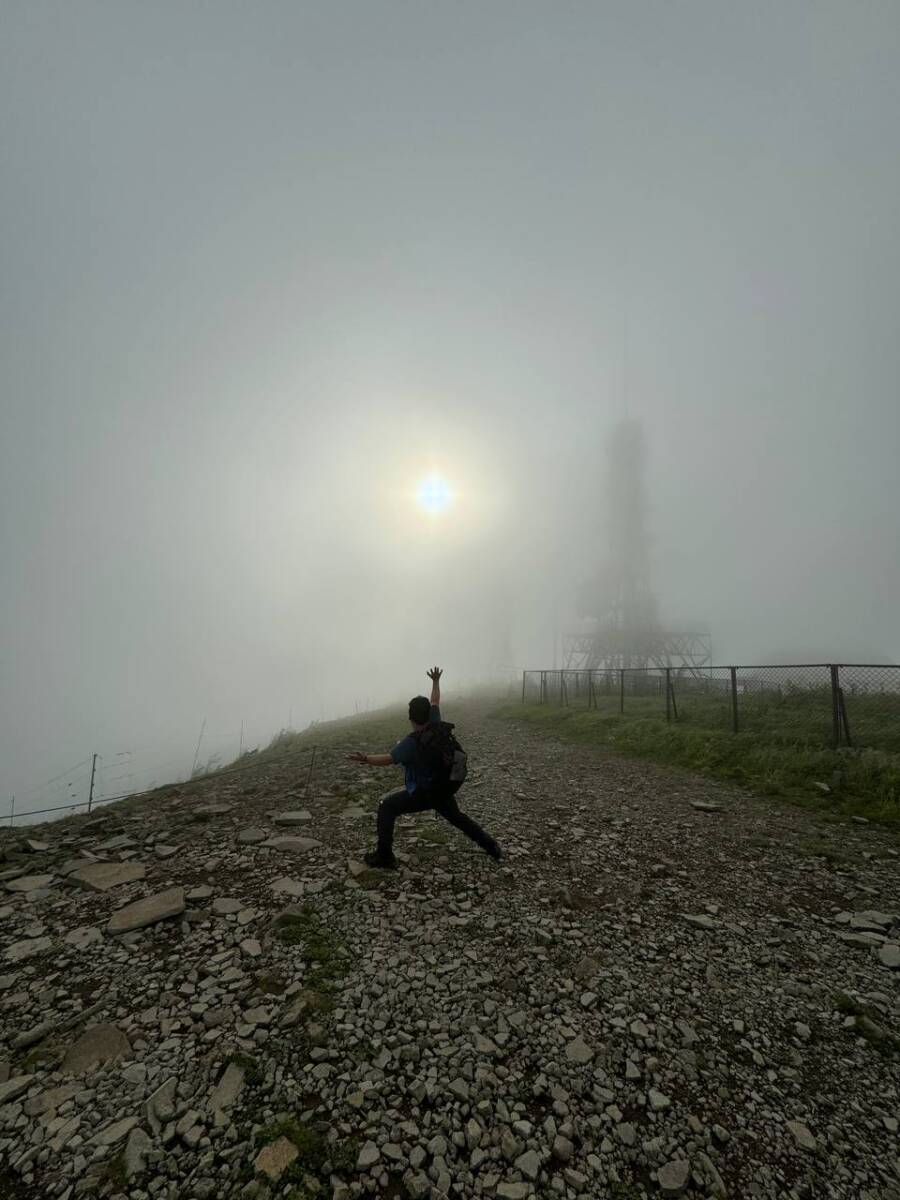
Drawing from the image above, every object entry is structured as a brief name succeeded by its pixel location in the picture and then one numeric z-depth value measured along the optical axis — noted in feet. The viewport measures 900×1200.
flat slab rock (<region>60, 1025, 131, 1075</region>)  11.30
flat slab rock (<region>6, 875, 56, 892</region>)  19.26
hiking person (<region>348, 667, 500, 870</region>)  20.53
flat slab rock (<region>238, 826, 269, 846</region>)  24.21
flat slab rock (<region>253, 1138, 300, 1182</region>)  8.82
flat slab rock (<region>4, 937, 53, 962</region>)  15.20
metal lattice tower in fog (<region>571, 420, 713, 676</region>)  156.66
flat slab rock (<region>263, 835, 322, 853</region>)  23.32
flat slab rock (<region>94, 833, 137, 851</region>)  23.59
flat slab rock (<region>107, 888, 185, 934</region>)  16.65
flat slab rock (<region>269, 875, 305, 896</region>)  19.12
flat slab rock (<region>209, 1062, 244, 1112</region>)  10.22
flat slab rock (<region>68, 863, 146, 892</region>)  19.63
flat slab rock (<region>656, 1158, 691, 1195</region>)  8.79
